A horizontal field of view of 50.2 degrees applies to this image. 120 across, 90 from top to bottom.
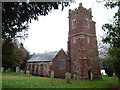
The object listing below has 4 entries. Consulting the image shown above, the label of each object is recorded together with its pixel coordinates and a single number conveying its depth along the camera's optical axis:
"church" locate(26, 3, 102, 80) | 26.29
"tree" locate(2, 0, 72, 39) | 7.12
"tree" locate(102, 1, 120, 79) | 6.57
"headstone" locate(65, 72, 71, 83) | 16.88
